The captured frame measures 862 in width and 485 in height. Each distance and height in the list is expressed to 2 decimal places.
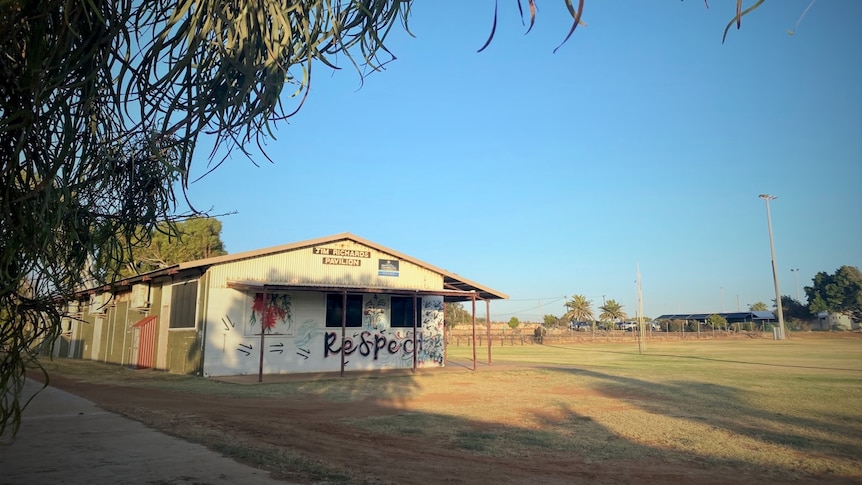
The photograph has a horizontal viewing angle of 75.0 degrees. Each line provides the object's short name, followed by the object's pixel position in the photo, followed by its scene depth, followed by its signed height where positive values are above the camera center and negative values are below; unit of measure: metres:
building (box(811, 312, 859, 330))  87.06 +1.34
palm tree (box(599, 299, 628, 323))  97.50 +3.22
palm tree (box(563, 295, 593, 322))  100.19 +3.86
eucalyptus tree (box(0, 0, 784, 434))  2.90 +1.39
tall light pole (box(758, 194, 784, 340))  61.41 +3.50
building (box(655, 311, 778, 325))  100.88 +2.51
